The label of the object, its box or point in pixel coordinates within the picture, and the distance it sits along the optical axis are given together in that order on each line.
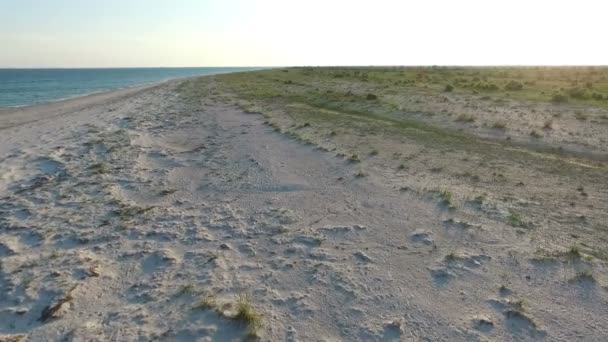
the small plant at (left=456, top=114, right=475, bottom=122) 19.09
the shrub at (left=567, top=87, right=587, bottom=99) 27.36
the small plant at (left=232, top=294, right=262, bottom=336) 4.86
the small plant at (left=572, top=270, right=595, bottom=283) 5.93
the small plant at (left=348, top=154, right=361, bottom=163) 11.93
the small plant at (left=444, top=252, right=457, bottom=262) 6.49
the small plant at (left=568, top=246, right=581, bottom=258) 6.51
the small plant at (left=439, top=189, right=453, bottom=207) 8.74
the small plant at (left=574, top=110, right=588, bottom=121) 19.11
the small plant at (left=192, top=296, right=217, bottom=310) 5.26
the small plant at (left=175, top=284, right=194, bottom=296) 5.62
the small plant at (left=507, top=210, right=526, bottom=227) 7.70
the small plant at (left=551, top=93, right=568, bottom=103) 25.31
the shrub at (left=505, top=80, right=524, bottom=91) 34.38
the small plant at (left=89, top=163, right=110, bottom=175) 11.17
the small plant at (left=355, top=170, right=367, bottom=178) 10.65
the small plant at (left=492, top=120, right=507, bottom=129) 17.52
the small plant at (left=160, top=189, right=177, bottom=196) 9.71
